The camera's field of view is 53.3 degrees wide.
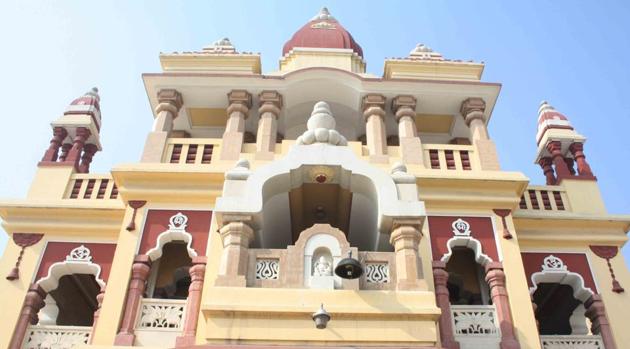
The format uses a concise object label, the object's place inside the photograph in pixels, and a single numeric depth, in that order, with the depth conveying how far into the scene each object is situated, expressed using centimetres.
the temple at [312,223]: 798
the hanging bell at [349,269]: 772
